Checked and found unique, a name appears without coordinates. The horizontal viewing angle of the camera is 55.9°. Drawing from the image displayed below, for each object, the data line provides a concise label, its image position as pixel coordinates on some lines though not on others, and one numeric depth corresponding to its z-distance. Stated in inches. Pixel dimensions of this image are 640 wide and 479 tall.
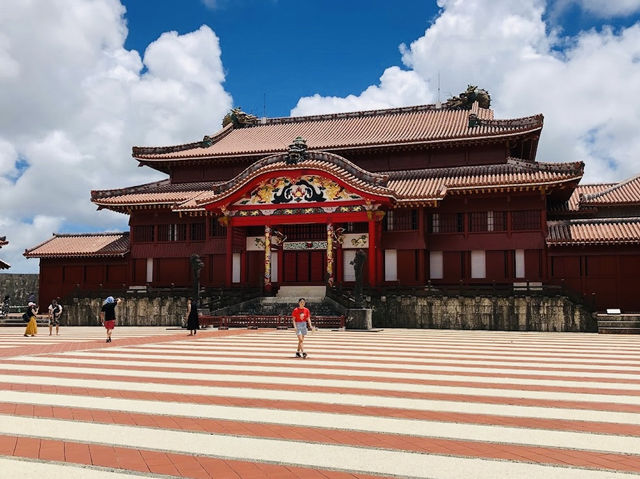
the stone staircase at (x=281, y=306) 1154.0
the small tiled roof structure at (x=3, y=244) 1606.8
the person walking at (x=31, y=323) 925.8
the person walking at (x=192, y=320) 895.7
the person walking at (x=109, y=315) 773.9
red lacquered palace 1234.6
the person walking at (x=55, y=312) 964.7
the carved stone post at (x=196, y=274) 1162.2
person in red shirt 572.4
